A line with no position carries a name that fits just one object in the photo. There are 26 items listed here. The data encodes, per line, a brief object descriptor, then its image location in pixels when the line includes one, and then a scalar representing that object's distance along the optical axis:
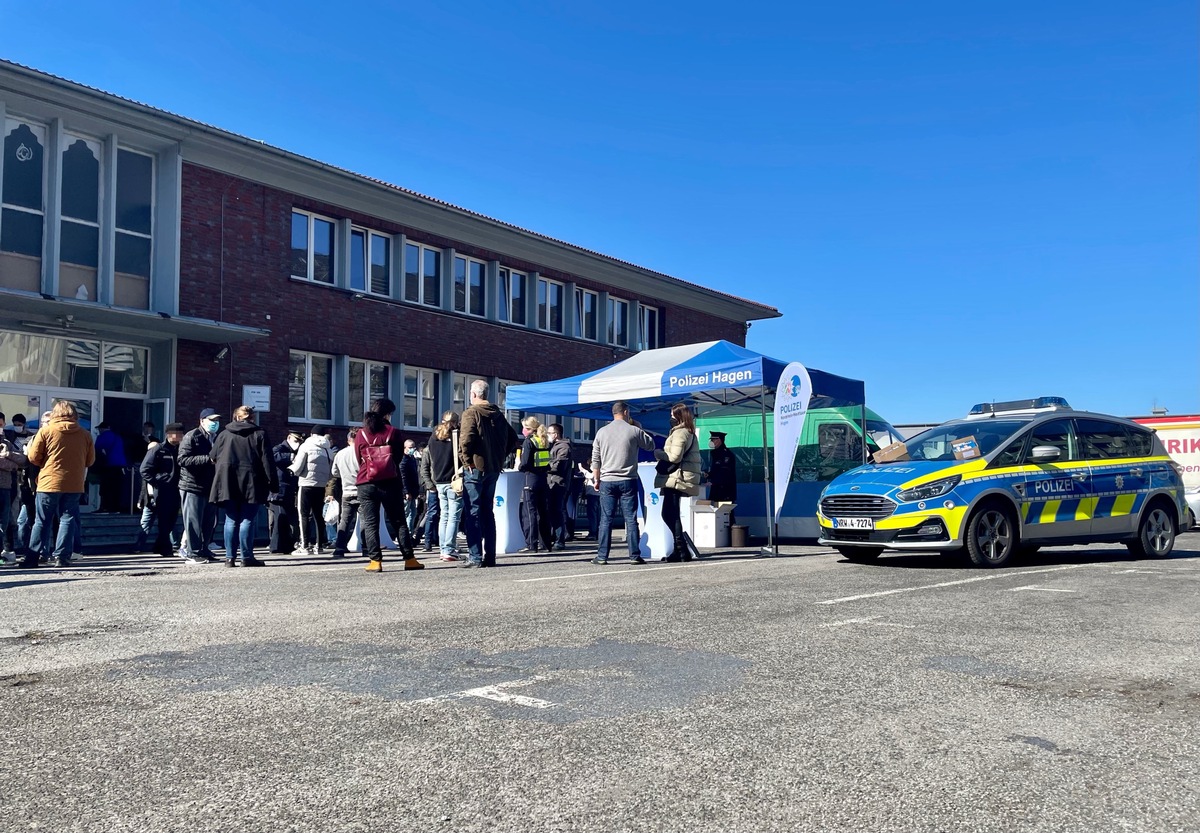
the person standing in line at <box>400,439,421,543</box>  13.69
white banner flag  13.27
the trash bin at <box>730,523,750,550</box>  15.09
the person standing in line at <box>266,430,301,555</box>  14.51
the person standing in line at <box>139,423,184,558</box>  12.73
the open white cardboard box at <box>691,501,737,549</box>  14.93
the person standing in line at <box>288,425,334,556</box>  14.30
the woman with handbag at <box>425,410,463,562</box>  11.79
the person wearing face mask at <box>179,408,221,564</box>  12.06
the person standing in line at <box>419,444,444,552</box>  12.59
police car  10.59
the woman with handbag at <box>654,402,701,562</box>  12.33
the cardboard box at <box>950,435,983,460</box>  11.02
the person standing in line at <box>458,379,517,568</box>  11.16
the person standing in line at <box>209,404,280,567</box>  11.27
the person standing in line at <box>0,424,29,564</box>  11.10
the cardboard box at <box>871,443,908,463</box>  11.64
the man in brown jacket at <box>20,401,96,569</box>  10.95
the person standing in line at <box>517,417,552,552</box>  13.70
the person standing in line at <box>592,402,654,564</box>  11.86
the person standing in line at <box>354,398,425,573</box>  10.38
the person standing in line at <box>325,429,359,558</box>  13.75
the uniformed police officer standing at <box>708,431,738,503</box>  15.02
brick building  17.19
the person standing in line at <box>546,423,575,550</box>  14.08
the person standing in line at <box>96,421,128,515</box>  16.22
